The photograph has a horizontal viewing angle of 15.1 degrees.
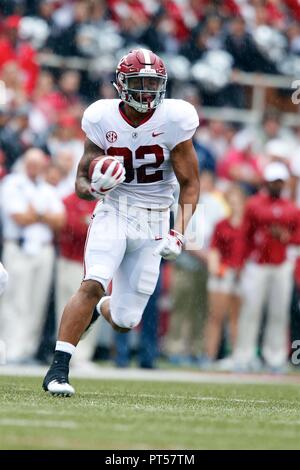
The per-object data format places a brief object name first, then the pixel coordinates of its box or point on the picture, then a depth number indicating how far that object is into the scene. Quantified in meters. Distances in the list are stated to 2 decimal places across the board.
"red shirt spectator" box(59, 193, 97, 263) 10.27
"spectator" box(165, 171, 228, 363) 11.55
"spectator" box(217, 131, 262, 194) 12.35
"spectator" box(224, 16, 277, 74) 14.15
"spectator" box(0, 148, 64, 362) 10.09
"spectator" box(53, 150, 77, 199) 10.61
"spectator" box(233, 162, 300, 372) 10.68
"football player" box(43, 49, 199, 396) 6.38
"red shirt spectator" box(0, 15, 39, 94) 11.67
